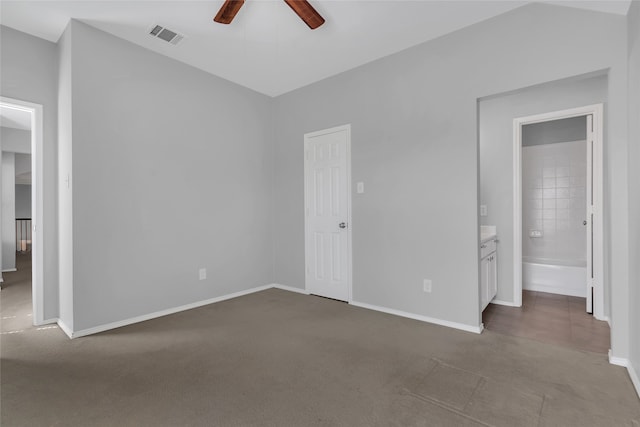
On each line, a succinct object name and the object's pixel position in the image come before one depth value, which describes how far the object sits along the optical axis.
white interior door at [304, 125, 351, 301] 3.87
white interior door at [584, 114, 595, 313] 3.34
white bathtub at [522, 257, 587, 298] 4.02
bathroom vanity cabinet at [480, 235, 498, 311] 3.15
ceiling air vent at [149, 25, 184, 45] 2.92
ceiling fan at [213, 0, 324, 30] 2.22
